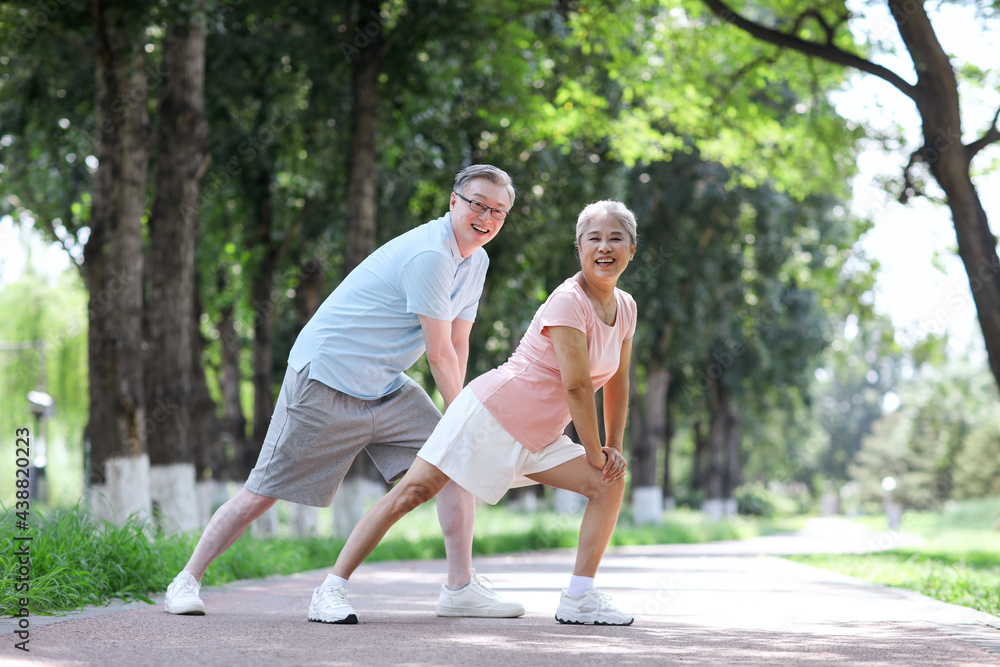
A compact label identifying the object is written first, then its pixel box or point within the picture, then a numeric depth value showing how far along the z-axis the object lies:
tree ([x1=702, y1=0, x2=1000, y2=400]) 10.08
